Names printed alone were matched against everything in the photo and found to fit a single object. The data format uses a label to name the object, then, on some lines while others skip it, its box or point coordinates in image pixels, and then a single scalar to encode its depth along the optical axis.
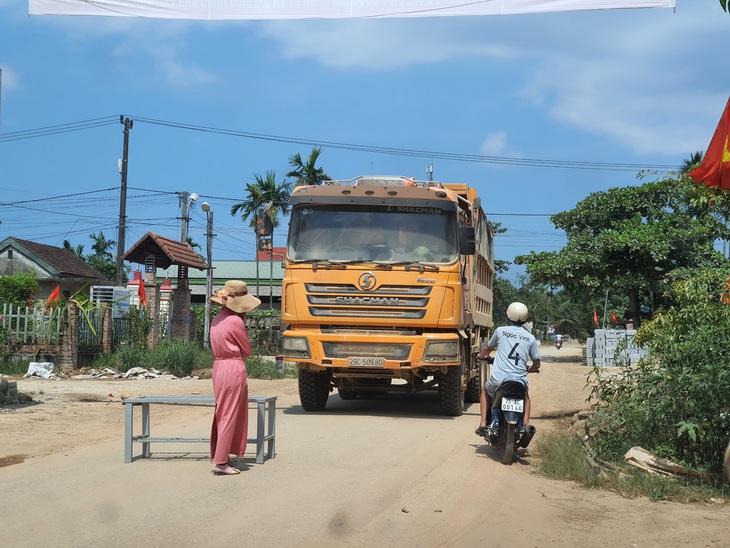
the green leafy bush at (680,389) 7.51
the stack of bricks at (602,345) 30.20
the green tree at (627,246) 34.03
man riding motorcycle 9.08
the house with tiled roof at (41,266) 45.66
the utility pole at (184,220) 43.34
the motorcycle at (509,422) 8.86
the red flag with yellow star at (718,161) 7.80
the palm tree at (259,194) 48.94
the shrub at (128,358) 22.33
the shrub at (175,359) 22.38
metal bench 8.40
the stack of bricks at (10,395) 13.66
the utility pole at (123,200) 39.47
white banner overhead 5.78
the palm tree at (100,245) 80.25
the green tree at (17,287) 31.52
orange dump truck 12.37
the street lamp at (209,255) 28.97
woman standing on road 7.99
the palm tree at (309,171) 46.47
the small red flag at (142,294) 26.05
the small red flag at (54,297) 22.81
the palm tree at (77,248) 69.06
